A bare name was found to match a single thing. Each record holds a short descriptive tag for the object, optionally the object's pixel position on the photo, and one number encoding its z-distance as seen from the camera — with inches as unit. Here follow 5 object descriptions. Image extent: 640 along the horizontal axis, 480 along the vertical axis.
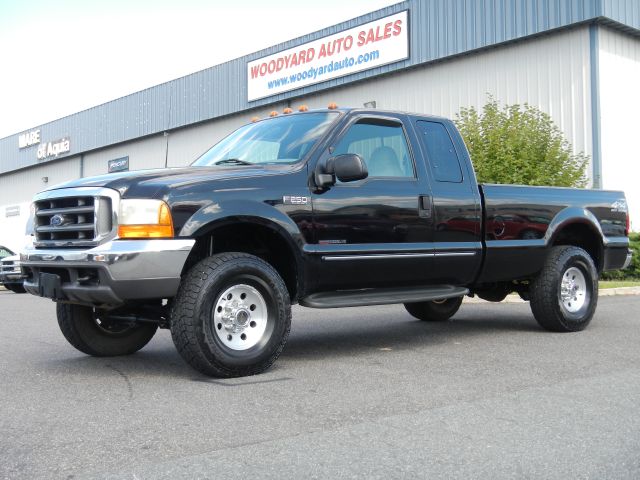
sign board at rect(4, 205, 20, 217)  1830.7
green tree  637.3
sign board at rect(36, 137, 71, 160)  1651.1
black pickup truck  215.8
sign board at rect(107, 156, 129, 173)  1459.0
